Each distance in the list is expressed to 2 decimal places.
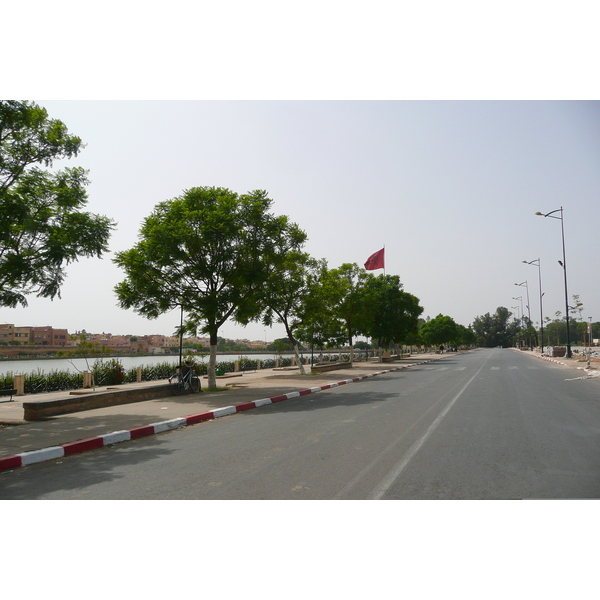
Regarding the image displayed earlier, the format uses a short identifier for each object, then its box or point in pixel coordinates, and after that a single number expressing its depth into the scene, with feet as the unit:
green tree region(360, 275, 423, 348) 150.82
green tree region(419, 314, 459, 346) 315.58
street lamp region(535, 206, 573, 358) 139.07
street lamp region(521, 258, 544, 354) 215.92
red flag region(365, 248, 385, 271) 127.85
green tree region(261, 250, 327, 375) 81.46
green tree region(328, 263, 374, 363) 103.86
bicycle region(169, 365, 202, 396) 53.57
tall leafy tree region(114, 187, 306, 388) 52.49
